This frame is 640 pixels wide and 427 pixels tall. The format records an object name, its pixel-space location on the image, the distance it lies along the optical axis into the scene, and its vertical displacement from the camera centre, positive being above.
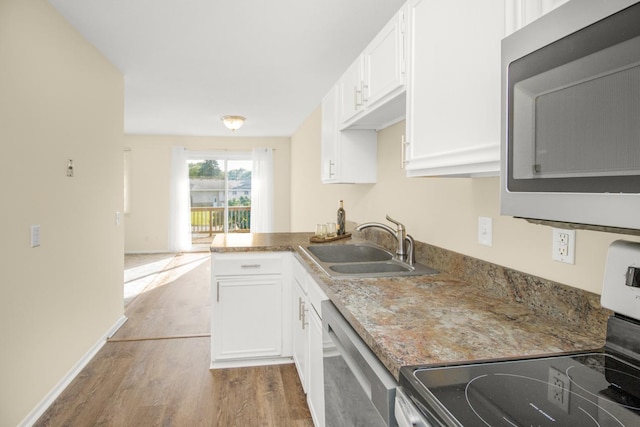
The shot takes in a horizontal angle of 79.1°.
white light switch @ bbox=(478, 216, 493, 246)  1.57 -0.09
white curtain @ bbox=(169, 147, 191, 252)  7.67 +0.12
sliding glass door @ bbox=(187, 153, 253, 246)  8.05 +0.26
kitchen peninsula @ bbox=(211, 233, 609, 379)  0.97 -0.34
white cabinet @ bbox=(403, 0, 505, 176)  1.05 +0.38
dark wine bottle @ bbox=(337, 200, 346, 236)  3.31 -0.11
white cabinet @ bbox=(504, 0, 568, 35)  0.84 +0.46
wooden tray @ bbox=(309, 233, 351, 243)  2.88 -0.23
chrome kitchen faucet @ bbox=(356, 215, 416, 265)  2.04 -0.19
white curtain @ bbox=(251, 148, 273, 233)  8.03 +0.38
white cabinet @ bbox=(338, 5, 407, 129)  1.62 +0.63
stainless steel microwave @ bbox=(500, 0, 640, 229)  0.62 +0.17
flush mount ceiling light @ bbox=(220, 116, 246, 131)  5.41 +1.22
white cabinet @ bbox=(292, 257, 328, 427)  1.81 -0.71
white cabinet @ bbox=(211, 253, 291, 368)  2.69 -0.70
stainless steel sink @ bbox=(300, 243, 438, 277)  1.84 -0.30
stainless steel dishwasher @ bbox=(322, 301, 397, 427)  0.94 -0.49
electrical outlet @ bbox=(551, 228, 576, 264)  1.17 -0.11
